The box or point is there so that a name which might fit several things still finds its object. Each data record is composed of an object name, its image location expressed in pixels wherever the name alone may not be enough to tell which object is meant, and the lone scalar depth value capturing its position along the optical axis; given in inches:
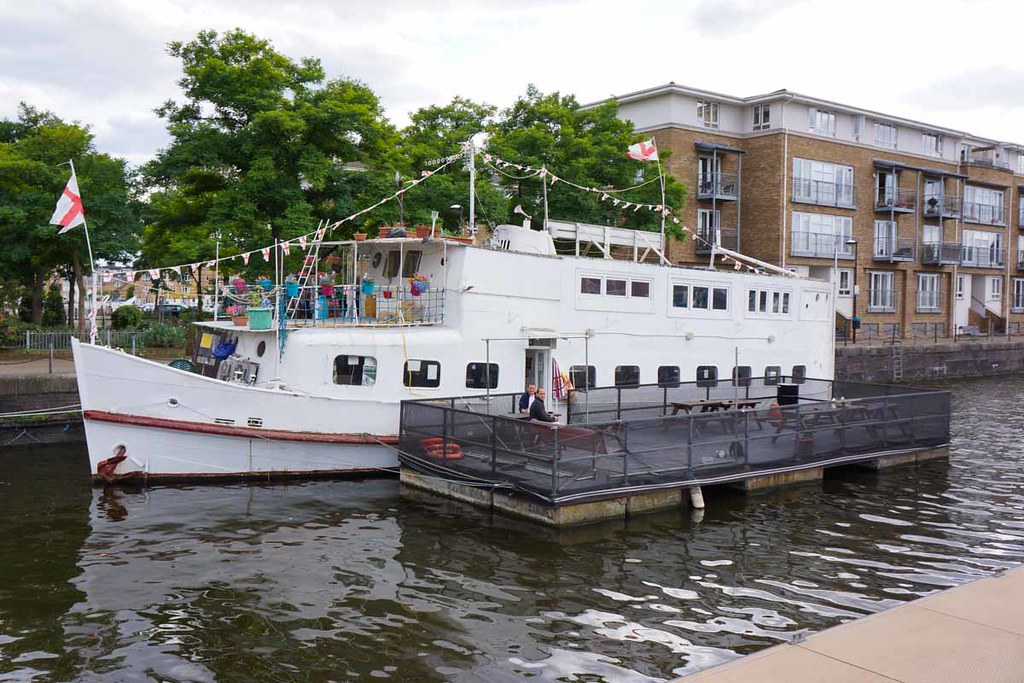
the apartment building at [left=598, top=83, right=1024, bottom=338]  1939.0
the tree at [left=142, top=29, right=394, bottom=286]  1083.3
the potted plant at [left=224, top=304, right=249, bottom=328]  768.8
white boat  679.1
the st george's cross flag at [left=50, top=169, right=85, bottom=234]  671.1
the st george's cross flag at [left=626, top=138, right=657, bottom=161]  907.4
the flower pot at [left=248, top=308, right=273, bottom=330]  706.8
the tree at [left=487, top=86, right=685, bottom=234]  1364.4
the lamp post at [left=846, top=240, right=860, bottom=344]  1826.6
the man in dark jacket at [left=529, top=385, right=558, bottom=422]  655.1
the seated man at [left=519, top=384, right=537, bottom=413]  694.5
